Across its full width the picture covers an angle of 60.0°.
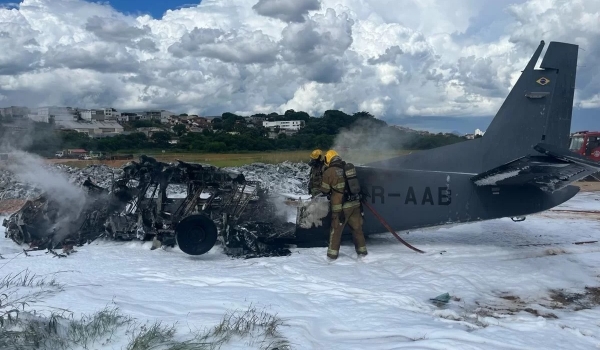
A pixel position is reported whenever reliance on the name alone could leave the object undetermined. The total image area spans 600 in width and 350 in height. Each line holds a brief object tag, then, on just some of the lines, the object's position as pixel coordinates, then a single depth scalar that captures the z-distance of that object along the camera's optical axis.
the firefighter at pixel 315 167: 10.62
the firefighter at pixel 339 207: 8.91
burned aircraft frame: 9.26
